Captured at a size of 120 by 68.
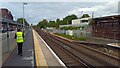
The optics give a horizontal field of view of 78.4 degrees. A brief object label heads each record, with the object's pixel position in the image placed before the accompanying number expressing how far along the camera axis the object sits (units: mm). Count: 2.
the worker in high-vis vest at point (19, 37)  4795
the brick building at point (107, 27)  13035
